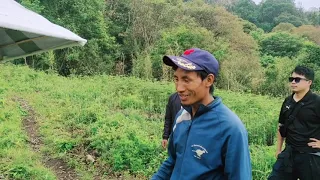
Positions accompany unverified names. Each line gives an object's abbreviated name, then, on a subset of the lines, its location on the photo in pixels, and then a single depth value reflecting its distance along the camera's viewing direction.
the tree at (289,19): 51.50
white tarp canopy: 1.97
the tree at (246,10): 52.50
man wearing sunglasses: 3.52
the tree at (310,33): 37.09
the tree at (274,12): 53.31
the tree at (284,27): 42.59
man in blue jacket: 1.66
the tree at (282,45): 30.96
